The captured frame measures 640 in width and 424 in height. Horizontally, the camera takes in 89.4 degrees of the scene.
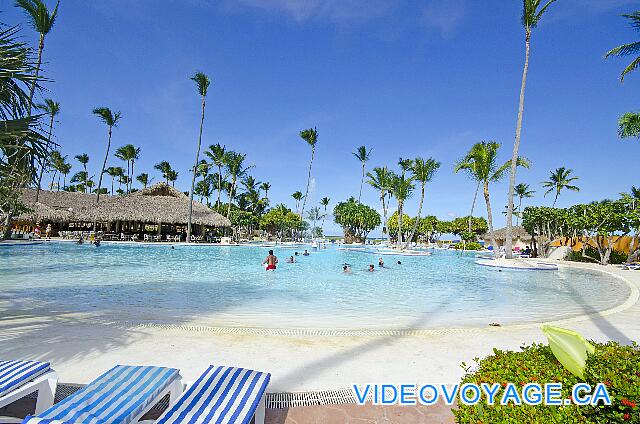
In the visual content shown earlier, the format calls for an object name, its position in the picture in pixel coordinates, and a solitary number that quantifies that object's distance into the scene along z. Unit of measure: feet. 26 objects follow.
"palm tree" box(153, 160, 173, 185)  212.64
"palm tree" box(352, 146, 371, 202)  172.65
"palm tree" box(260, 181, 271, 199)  237.18
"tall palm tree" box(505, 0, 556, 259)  75.77
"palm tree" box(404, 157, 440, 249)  122.52
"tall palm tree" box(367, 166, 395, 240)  138.10
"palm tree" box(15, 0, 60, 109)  67.87
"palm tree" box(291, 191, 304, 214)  253.51
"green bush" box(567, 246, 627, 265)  89.20
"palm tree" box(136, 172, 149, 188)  232.12
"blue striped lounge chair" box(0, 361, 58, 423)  8.26
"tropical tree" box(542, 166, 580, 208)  156.23
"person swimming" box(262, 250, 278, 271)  52.95
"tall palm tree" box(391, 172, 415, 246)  128.57
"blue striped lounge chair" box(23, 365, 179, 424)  7.04
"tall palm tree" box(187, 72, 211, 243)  123.34
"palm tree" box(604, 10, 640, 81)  49.33
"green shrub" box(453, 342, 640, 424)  5.92
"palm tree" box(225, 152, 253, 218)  162.91
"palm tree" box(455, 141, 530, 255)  86.58
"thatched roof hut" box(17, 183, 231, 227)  115.24
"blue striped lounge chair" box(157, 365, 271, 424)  7.57
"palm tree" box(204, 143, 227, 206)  162.57
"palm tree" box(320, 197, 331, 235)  266.57
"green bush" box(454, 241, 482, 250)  158.71
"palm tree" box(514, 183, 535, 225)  186.99
